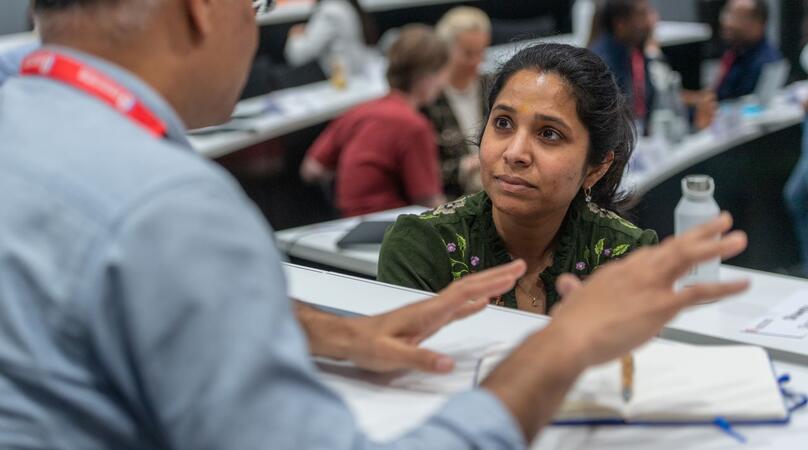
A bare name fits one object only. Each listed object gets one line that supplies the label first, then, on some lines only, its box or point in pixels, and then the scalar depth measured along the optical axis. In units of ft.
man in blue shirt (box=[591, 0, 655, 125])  15.23
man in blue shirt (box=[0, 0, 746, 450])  2.02
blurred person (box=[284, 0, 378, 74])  19.27
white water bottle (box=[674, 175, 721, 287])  6.30
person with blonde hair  13.12
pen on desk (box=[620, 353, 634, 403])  3.13
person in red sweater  11.83
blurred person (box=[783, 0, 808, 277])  11.44
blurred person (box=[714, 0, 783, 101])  17.15
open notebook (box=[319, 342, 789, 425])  3.05
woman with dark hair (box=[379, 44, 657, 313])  5.47
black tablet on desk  8.55
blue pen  2.97
